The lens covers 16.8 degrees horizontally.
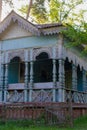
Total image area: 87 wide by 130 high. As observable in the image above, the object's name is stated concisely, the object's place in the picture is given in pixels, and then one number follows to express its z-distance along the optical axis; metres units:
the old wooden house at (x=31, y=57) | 17.72
